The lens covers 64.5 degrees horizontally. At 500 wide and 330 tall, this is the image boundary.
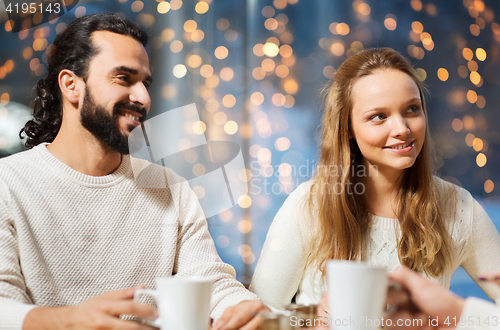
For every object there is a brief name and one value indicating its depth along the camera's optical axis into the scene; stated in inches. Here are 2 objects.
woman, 43.4
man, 33.8
